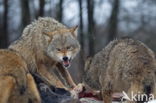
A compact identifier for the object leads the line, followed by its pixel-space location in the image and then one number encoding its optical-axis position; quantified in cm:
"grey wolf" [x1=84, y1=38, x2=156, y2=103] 864
